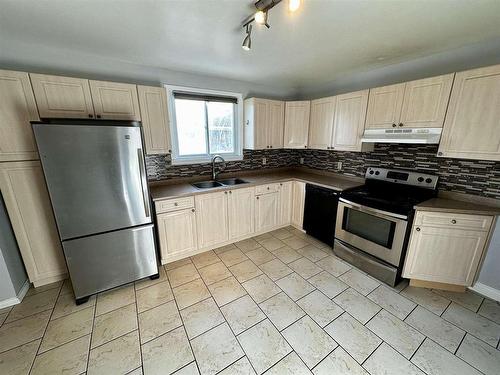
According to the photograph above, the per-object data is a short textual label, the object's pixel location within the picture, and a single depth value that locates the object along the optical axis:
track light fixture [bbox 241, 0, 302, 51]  1.14
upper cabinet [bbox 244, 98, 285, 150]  3.17
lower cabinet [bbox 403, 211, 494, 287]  1.88
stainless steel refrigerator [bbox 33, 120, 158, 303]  1.67
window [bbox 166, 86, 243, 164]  2.84
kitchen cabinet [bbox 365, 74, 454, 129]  1.98
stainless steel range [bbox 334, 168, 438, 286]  2.09
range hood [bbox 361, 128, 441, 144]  2.03
